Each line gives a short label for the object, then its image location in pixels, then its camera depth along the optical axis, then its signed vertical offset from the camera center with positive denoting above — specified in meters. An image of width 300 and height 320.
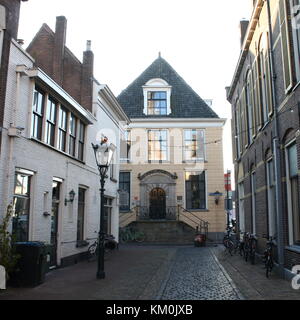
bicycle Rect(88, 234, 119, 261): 15.35 -1.31
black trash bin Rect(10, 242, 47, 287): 8.91 -1.18
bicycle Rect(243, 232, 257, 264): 13.78 -1.12
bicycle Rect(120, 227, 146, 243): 25.88 -1.27
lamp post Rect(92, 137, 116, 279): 10.62 +1.71
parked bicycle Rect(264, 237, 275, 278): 10.67 -1.17
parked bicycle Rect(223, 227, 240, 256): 17.42 -1.23
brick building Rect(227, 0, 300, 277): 10.09 +3.14
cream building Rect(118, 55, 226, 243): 27.81 +4.22
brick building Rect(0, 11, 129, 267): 9.88 +2.26
